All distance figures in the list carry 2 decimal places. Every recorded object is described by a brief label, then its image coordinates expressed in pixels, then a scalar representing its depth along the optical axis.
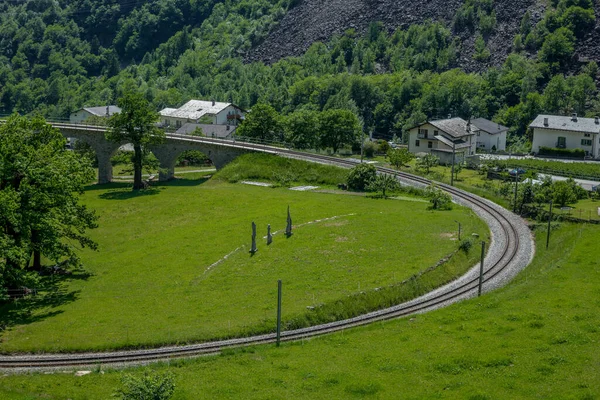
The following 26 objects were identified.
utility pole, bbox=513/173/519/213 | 84.08
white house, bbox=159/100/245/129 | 161.12
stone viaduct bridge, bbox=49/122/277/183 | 116.75
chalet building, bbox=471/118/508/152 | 133.88
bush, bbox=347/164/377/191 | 97.06
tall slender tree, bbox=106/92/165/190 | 110.25
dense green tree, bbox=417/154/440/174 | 106.50
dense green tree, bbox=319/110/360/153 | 119.69
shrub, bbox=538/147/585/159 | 125.75
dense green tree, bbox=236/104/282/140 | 127.50
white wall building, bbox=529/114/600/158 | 126.50
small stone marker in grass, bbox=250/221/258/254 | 69.81
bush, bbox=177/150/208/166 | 137.00
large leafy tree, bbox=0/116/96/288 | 58.72
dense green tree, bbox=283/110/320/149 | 121.31
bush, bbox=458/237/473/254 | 68.75
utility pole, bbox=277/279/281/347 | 47.84
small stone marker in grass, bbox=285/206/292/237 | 73.94
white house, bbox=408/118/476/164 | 120.06
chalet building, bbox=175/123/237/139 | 140.12
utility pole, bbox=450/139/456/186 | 97.79
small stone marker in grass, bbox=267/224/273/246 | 72.09
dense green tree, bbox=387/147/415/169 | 107.12
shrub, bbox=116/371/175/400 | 36.88
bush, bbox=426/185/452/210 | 84.94
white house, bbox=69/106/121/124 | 167.38
